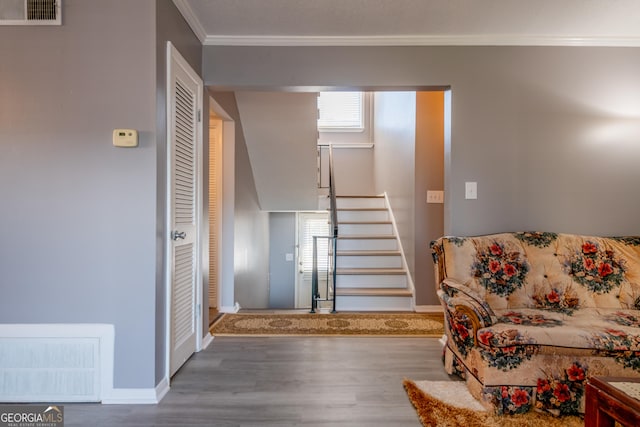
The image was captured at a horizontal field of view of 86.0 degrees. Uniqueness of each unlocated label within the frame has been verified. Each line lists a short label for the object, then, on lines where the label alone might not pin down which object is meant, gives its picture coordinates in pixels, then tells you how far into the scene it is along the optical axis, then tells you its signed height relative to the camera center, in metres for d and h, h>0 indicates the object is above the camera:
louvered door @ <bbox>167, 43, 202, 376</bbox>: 2.11 +0.02
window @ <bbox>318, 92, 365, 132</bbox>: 6.48 +1.88
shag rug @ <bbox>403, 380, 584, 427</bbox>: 1.72 -1.07
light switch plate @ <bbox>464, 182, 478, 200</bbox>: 2.67 +0.13
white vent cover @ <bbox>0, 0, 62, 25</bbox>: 1.89 +1.08
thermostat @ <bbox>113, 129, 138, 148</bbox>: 1.88 +0.38
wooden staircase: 3.76 -0.67
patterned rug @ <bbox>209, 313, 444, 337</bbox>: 3.00 -1.08
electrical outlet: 3.73 +0.14
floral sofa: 1.77 -0.63
